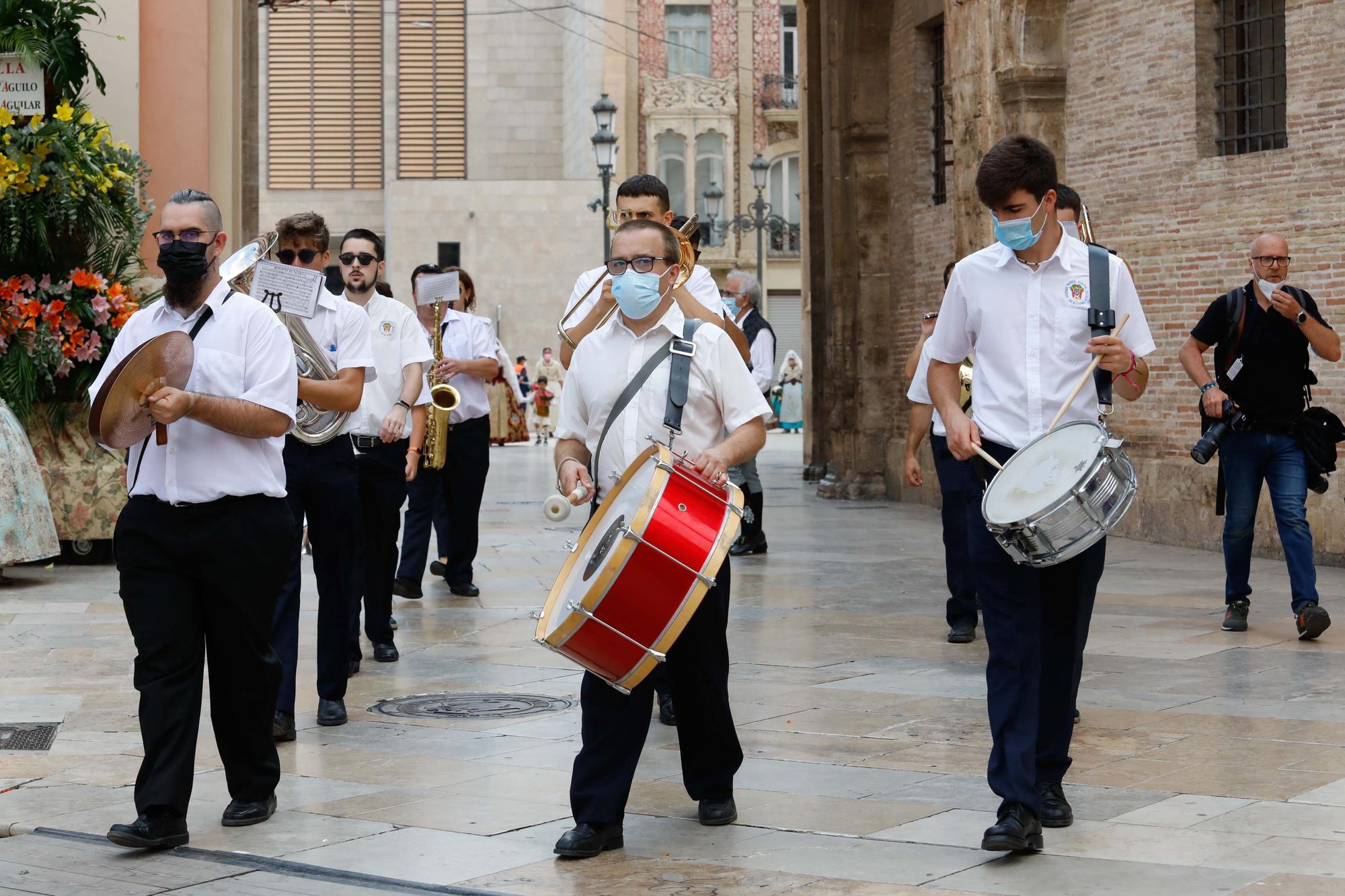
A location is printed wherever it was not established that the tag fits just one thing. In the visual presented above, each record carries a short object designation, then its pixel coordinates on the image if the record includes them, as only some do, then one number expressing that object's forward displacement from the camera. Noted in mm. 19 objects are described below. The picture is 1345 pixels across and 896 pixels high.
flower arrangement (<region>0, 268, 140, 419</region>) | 13023
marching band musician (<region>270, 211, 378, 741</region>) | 7461
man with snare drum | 5449
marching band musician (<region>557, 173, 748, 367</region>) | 7047
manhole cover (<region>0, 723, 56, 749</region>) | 7238
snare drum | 5125
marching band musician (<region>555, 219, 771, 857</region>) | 5715
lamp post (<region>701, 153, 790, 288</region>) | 38094
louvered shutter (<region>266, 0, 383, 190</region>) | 49750
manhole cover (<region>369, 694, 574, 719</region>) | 7875
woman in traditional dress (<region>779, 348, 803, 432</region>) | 39531
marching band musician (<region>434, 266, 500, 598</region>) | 11852
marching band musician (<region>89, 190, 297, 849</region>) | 5621
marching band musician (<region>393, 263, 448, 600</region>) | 11703
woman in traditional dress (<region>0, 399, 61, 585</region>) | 12305
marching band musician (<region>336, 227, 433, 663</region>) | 8812
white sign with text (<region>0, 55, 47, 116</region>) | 13391
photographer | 9555
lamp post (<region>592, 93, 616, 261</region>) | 28688
